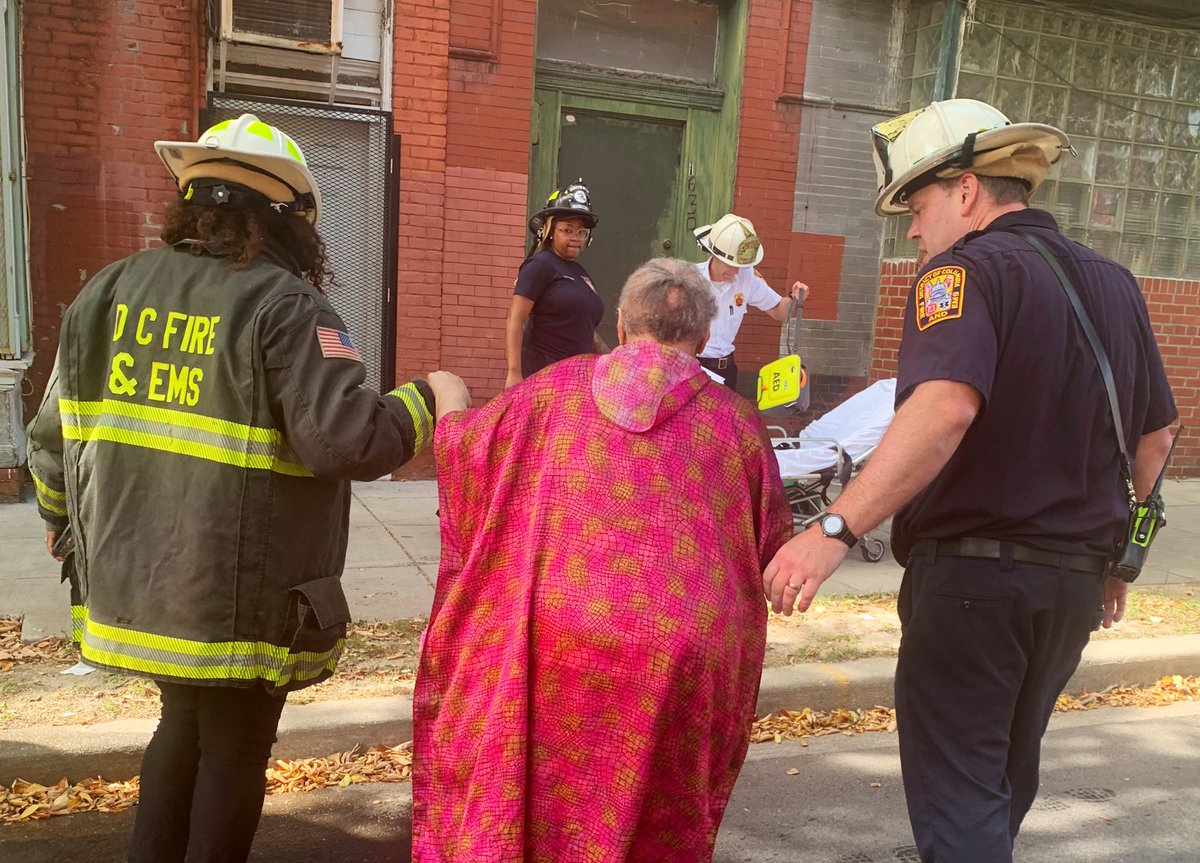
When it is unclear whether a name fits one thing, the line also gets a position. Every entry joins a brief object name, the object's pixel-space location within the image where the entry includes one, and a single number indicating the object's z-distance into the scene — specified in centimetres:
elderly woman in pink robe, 221
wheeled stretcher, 655
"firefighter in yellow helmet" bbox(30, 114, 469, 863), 234
